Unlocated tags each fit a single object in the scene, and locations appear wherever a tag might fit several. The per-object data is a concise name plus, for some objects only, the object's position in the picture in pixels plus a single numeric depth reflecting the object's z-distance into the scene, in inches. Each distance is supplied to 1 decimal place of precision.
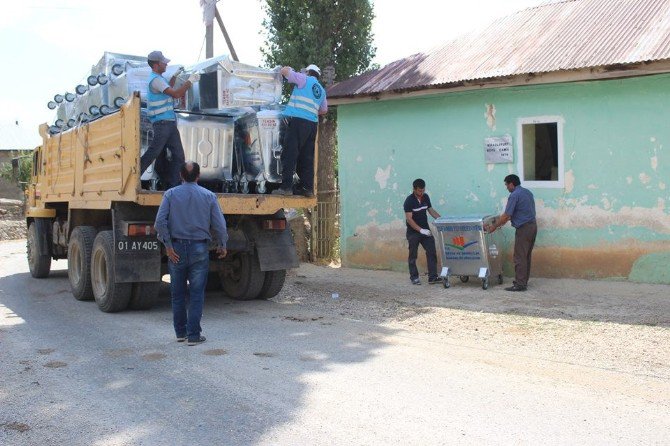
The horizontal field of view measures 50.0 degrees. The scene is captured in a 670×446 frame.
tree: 689.0
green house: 387.5
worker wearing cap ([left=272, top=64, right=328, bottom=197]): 342.6
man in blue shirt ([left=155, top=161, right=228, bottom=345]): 265.7
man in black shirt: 433.7
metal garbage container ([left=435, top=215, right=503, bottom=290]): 400.8
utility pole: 585.3
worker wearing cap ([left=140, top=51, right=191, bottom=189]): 313.6
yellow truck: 318.0
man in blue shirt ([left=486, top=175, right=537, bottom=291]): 391.9
